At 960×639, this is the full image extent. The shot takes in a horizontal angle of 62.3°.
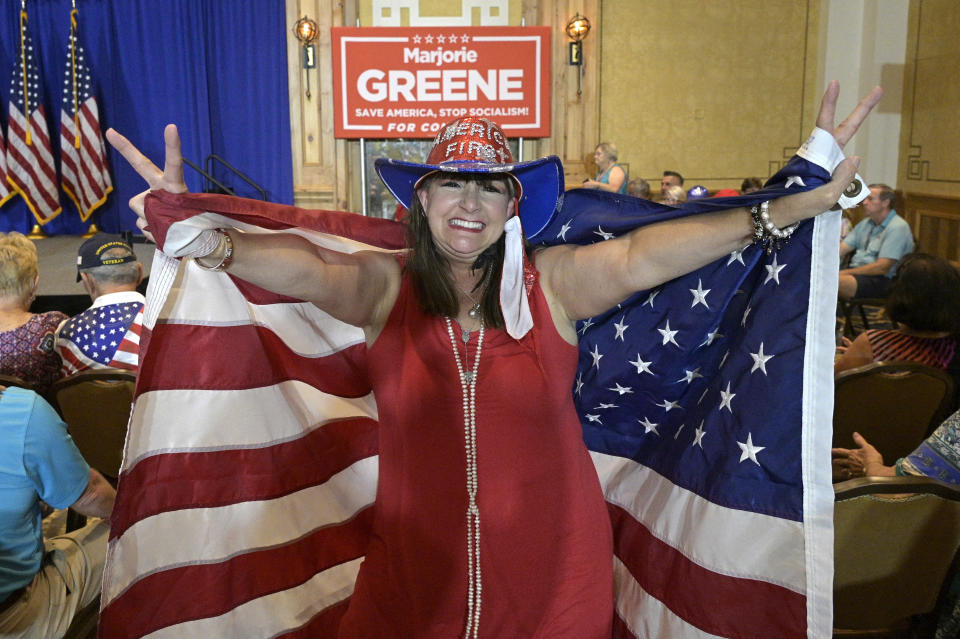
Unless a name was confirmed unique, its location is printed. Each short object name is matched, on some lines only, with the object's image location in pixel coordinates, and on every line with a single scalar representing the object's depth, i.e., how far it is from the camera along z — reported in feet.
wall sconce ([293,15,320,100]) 30.04
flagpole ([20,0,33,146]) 29.68
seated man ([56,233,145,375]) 10.04
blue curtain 30.50
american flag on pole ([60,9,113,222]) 29.94
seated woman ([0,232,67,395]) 9.89
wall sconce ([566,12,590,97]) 30.45
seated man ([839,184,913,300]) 21.21
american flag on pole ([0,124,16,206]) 30.01
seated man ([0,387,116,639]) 5.86
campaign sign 30.09
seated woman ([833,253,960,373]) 10.69
